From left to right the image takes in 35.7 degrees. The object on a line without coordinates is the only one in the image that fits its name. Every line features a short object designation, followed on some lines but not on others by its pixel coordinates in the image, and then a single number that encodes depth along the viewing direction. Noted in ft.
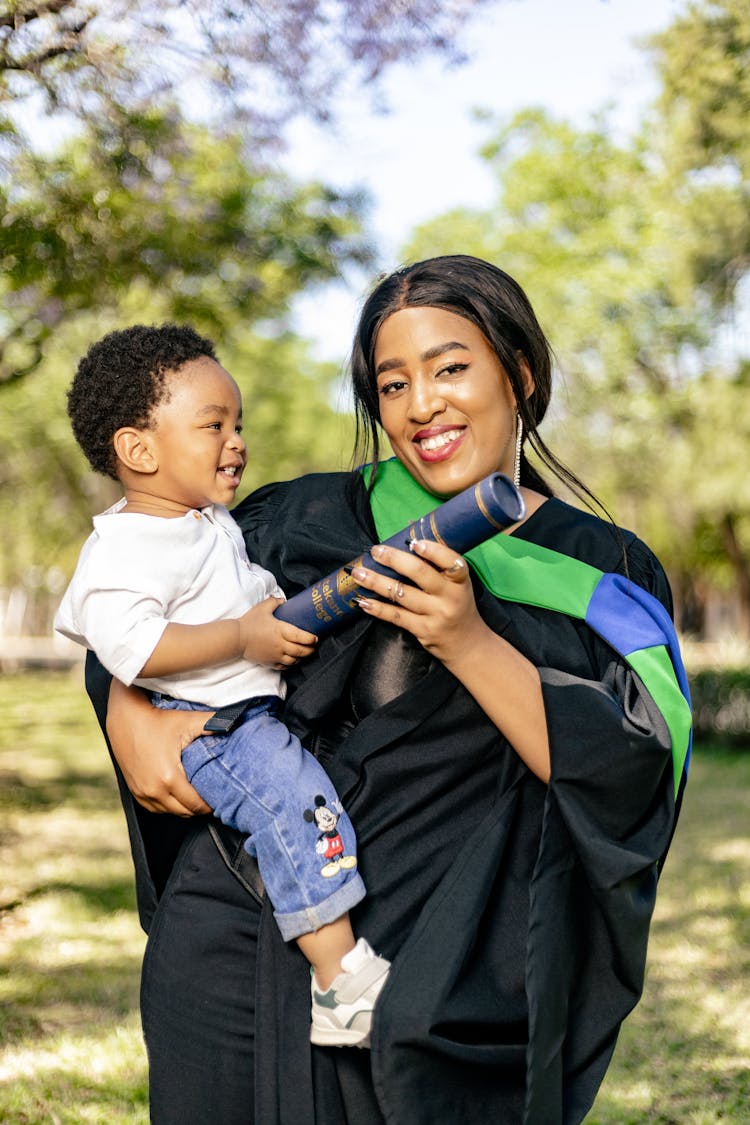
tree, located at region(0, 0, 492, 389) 18.80
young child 6.33
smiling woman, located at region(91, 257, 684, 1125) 6.25
